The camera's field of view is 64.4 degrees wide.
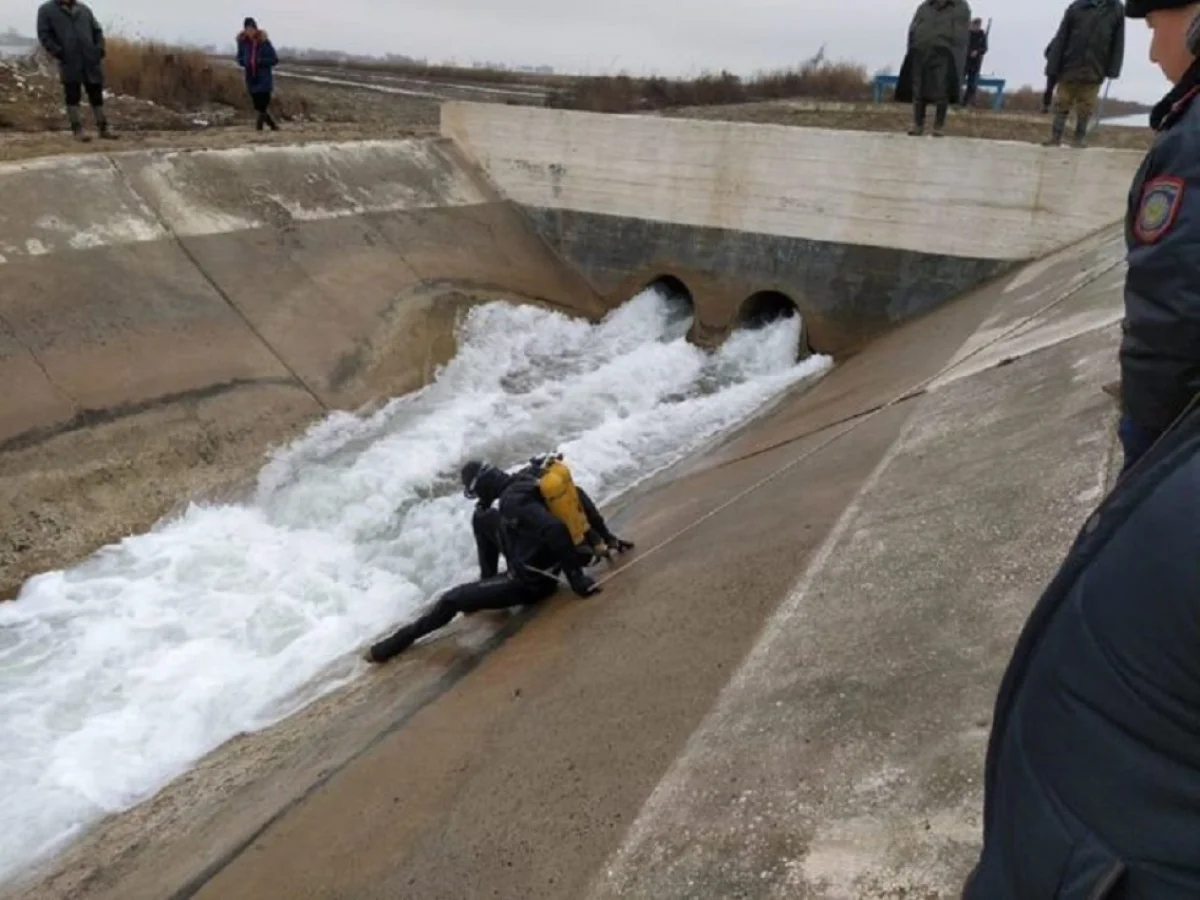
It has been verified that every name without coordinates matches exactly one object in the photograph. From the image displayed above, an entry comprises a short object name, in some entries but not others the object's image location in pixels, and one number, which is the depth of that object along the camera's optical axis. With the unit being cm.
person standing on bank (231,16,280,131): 1520
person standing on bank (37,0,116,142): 1167
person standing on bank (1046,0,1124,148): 1145
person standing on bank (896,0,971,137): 1260
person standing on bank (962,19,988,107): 1933
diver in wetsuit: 621
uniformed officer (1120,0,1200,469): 197
